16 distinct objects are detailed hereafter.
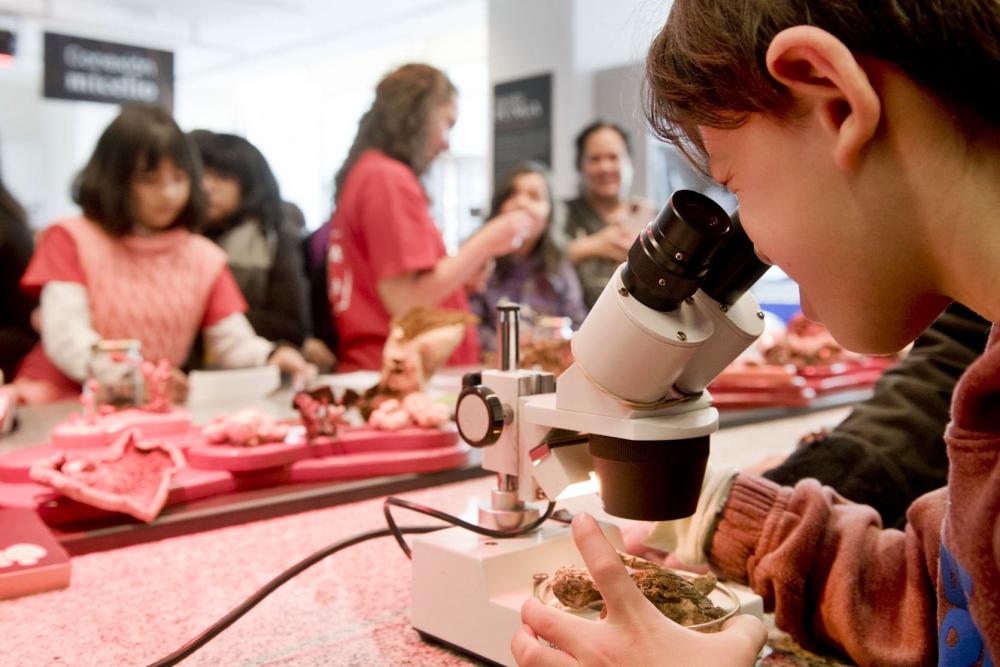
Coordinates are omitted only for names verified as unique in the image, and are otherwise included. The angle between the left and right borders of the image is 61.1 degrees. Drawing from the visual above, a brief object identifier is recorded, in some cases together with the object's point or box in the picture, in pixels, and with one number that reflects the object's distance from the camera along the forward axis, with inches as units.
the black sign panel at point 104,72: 194.7
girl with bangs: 76.8
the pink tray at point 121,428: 47.3
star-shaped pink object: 36.3
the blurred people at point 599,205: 121.3
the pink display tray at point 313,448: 43.6
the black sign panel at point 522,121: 197.5
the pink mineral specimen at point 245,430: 45.0
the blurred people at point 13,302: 89.9
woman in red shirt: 84.4
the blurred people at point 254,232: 105.7
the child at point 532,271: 114.3
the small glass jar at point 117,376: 55.4
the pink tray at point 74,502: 36.8
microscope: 21.0
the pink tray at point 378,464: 45.6
